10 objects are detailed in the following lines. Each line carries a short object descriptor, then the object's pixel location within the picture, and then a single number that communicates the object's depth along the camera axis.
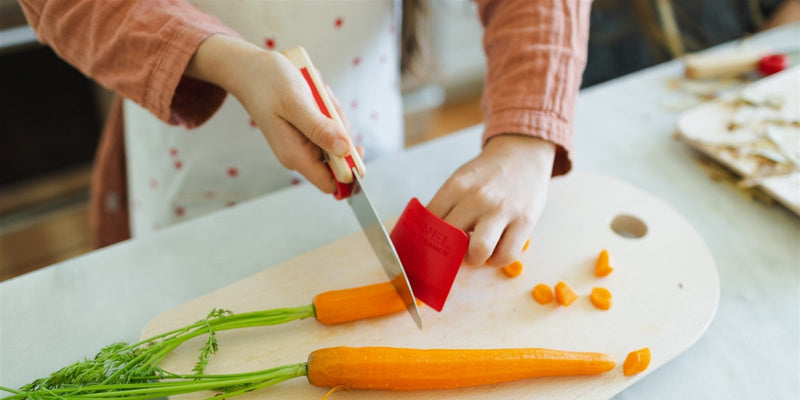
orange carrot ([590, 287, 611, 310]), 0.81
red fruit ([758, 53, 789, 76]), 1.32
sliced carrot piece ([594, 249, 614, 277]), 0.86
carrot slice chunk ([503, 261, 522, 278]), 0.85
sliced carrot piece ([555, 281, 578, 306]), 0.81
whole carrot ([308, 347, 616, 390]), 0.70
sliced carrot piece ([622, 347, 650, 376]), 0.73
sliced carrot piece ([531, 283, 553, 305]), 0.82
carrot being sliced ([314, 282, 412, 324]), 0.78
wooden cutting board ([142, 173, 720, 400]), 0.75
